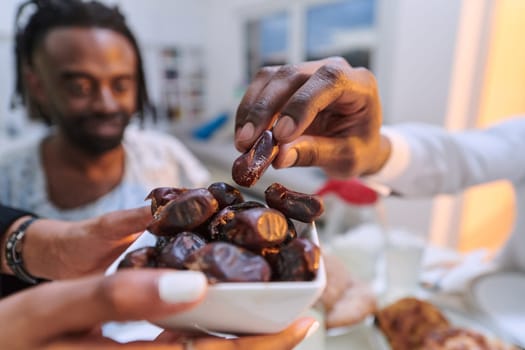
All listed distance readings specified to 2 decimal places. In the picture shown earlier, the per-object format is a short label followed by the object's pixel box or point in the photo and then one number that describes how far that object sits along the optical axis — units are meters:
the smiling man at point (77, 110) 0.82
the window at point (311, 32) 1.92
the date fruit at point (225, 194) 0.33
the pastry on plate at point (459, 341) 0.48
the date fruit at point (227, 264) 0.23
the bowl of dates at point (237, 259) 0.23
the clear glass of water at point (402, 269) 0.69
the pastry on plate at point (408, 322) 0.51
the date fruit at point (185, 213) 0.27
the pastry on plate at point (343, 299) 0.55
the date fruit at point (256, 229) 0.26
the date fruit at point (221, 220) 0.29
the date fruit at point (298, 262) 0.24
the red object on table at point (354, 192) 0.69
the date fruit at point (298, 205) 0.31
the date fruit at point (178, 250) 0.24
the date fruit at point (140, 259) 0.24
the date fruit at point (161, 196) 0.32
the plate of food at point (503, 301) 0.55
